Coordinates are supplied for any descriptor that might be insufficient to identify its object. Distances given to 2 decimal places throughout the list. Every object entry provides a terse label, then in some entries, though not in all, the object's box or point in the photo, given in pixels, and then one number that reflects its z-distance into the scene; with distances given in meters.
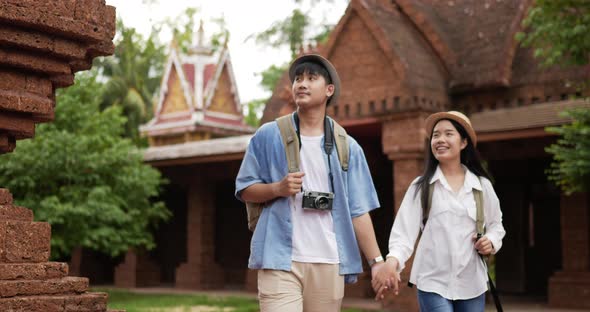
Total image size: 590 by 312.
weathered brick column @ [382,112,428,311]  12.23
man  3.60
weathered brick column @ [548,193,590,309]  12.80
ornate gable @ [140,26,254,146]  25.55
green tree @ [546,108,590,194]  9.35
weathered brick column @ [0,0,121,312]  3.57
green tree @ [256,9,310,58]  29.09
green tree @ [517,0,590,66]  8.94
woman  4.05
